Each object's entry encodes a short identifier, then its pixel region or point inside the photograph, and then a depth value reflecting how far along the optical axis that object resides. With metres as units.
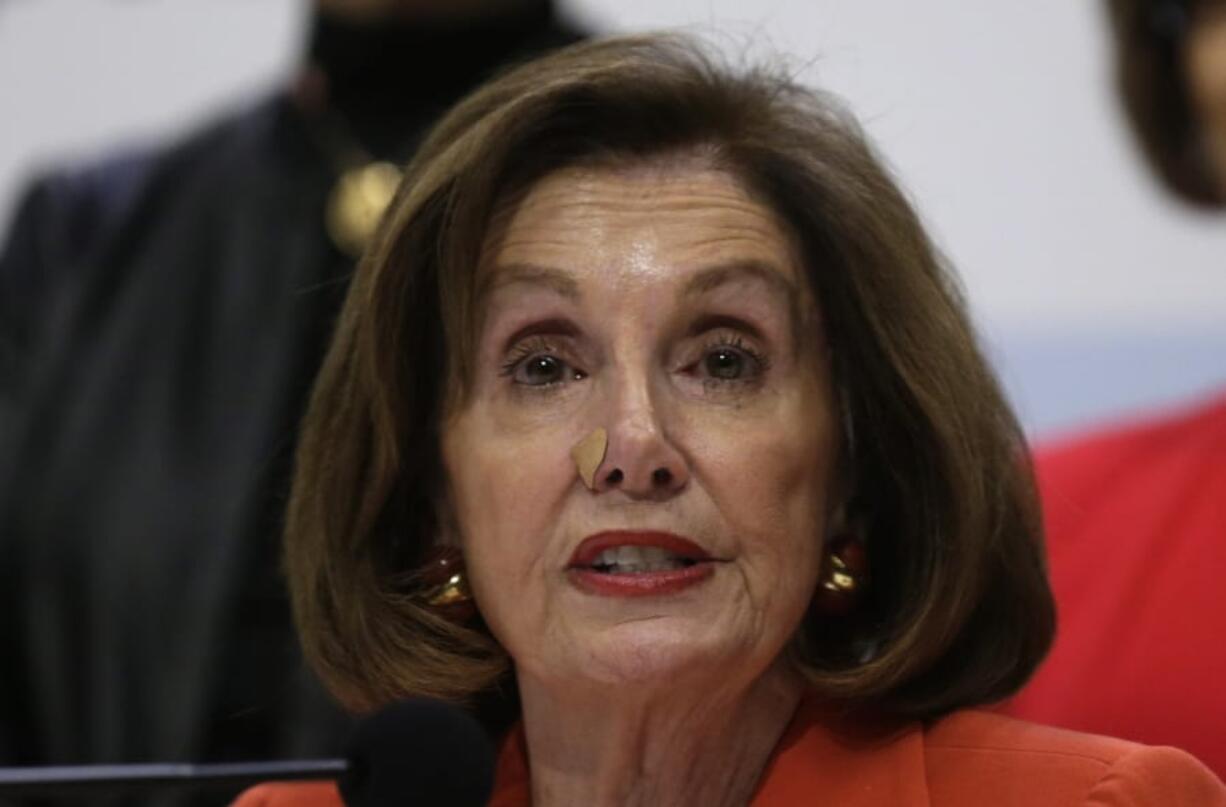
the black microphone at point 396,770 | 4.25
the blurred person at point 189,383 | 7.39
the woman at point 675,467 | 4.97
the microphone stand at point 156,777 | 4.28
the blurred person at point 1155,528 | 6.11
